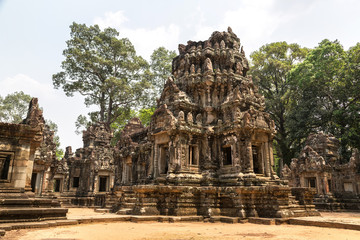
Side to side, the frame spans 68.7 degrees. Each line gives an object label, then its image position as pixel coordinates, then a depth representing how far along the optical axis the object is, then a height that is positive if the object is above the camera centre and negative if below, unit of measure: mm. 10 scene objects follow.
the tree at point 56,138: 42975 +6490
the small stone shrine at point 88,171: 27897 +954
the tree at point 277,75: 30594 +12909
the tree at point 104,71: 30109 +12608
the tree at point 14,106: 39844 +10910
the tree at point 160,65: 35275 +15402
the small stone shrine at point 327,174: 21031 +776
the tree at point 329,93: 24422 +8795
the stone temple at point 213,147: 11797 +1858
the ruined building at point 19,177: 8000 +59
